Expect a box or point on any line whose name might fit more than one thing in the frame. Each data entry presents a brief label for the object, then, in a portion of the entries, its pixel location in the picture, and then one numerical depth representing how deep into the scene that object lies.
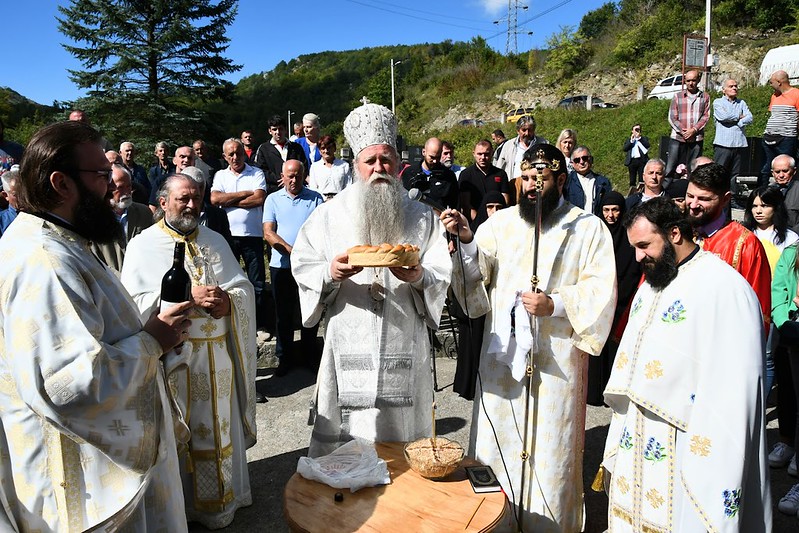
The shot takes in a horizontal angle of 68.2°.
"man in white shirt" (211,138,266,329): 7.18
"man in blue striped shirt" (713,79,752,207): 10.50
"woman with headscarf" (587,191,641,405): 5.88
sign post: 14.77
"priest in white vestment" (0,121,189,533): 2.02
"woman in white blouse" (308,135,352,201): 7.99
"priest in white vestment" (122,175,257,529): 3.85
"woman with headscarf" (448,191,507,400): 6.05
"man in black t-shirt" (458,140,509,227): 7.69
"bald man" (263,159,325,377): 6.72
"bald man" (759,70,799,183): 9.33
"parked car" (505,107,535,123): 32.06
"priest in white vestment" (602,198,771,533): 2.72
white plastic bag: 2.84
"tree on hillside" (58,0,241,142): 27.97
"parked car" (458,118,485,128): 37.30
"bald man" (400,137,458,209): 7.29
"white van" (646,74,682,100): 26.12
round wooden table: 2.57
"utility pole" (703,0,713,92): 16.17
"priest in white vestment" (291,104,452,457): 3.50
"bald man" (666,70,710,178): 10.02
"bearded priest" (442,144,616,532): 3.58
